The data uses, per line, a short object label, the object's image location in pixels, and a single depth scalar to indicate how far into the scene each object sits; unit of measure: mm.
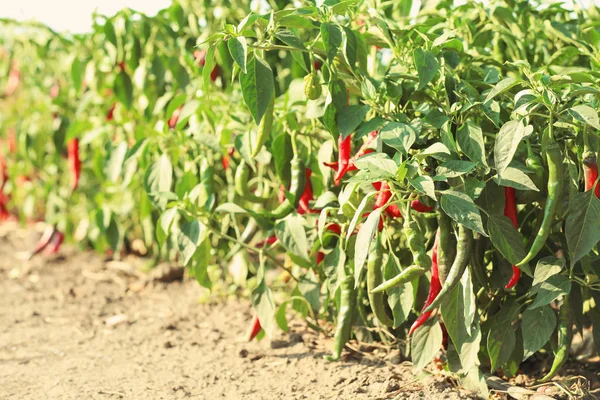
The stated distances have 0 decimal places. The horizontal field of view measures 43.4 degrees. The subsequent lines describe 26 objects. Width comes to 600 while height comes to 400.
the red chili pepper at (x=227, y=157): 2886
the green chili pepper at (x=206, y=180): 2754
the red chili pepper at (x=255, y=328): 2796
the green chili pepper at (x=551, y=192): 1920
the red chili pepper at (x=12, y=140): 4910
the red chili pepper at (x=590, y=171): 1954
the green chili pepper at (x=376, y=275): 2195
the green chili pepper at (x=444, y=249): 2072
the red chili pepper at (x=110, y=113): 3771
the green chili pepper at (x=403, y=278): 2012
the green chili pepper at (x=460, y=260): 2002
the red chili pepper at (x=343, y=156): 2299
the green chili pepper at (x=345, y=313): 2418
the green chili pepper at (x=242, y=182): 2689
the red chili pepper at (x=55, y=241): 4523
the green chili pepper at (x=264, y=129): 2338
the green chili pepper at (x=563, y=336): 2133
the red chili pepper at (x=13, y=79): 4863
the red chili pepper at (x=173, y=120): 3289
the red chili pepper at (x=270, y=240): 2676
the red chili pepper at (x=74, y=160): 4086
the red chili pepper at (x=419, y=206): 2125
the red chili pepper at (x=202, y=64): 3260
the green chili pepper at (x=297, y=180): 2520
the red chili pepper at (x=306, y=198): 2635
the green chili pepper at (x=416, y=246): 2000
